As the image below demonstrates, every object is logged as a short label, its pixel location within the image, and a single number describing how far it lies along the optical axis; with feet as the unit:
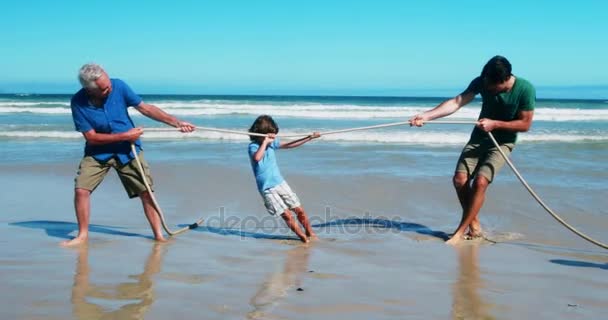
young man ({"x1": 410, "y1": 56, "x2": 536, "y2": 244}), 16.61
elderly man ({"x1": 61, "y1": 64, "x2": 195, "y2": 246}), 15.74
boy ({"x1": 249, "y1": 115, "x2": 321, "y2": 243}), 17.04
